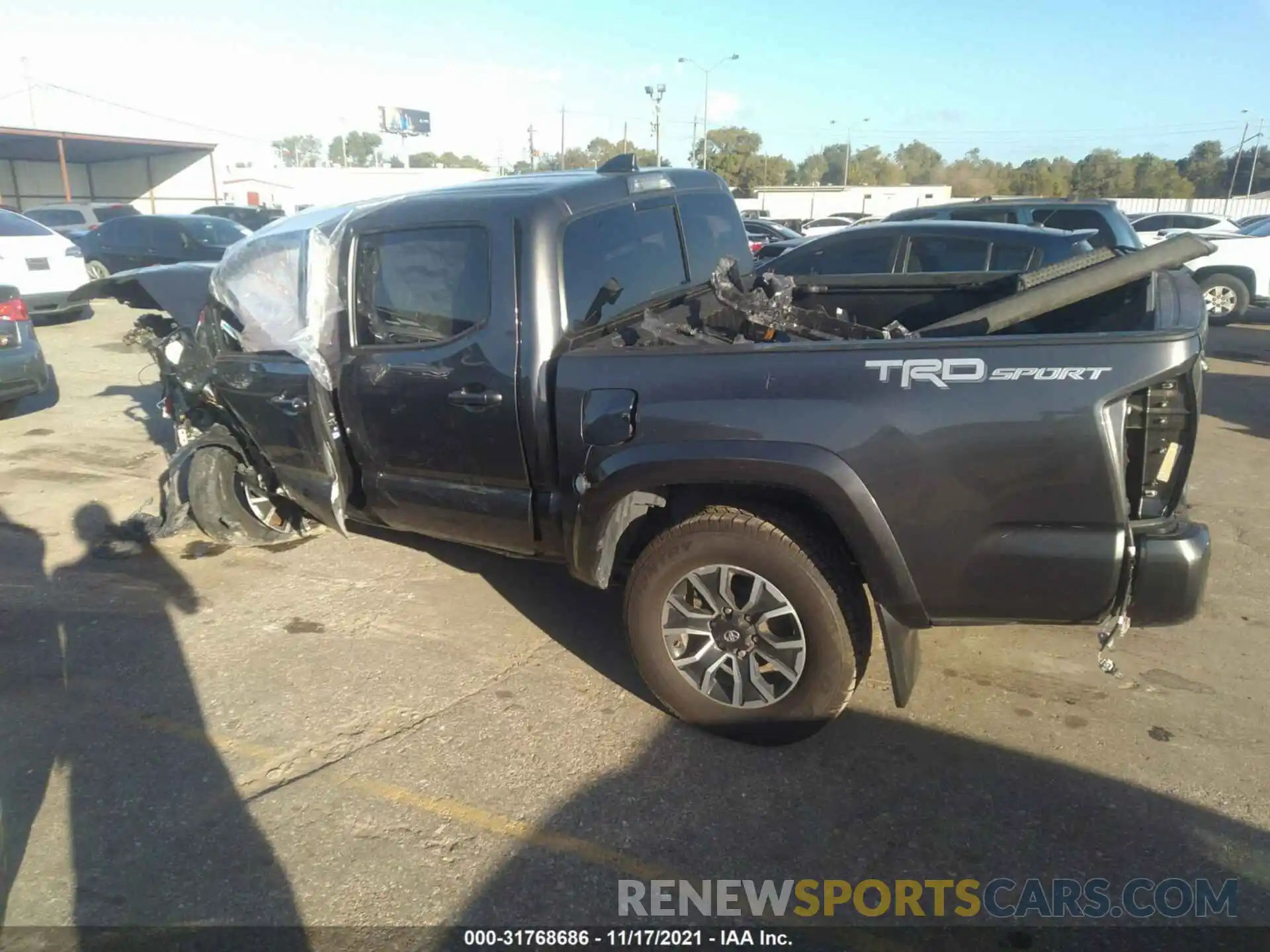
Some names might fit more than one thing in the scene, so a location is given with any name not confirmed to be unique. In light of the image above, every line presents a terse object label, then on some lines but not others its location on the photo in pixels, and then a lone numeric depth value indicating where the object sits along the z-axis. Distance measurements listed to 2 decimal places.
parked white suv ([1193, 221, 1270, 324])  13.11
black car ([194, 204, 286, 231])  24.58
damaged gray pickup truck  2.77
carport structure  39.56
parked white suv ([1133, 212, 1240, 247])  18.06
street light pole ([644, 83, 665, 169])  47.16
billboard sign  84.81
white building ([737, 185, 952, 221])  48.56
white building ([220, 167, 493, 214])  43.03
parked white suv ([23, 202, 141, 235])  23.72
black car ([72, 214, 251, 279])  17.47
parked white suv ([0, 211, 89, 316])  12.46
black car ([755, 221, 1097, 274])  7.57
